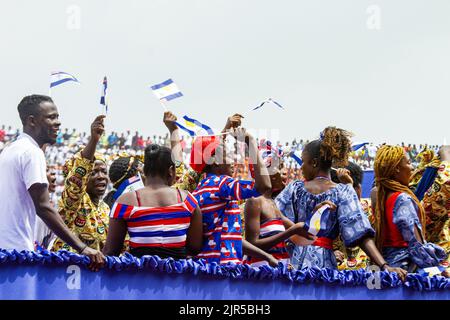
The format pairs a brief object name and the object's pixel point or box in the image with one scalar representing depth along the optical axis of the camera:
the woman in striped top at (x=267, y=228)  5.18
